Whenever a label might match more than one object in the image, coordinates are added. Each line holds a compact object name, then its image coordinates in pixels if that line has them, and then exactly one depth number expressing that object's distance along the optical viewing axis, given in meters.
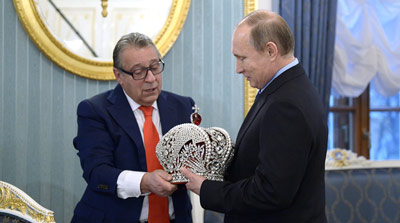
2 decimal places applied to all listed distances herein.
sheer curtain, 4.15
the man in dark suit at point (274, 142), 1.64
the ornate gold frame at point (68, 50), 3.09
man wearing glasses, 2.20
